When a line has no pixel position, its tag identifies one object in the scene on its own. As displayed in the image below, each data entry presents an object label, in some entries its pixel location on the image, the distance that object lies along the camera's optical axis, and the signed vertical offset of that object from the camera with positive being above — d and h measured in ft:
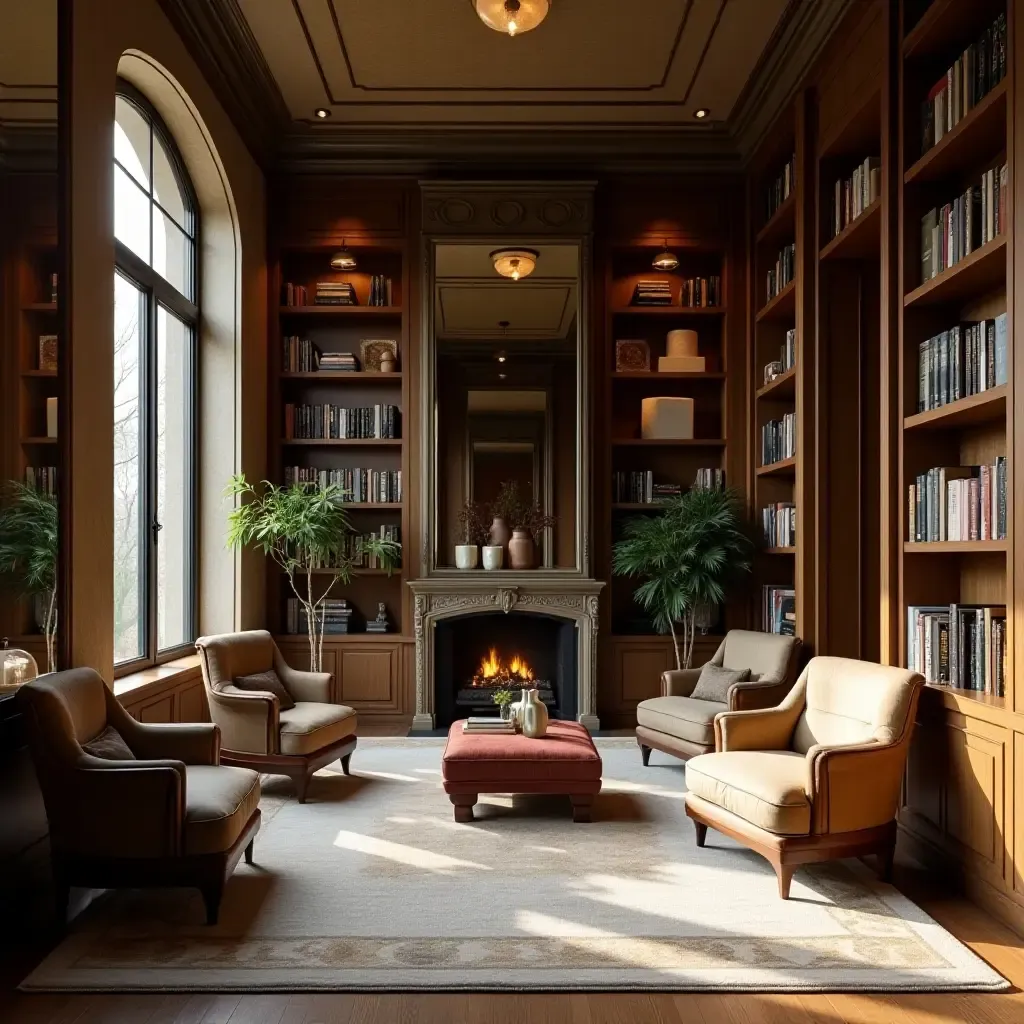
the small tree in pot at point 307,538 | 21.62 -0.17
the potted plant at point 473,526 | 24.08 +0.11
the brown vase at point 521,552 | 24.03 -0.55
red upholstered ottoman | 15.37 -3.96
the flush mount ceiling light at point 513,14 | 15.93 +8.81
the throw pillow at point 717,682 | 18.69 -3.06
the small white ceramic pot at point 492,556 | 23.85 -0.65
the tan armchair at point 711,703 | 17.52 -3.24
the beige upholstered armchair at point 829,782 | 12.12 -3.41
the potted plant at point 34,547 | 11.55 -0.19
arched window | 17.22 +2.89
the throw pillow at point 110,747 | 11.97 -2.79
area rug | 9.95 -4.73
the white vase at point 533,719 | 16.37 -3.29
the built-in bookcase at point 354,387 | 24.34 +3.82
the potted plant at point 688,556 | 22.07 -0.62
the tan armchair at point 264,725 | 16.65 -3.49
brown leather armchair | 11.14 -3.42
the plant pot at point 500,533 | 24.06 -0.07
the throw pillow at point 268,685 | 17.79 -2.94
